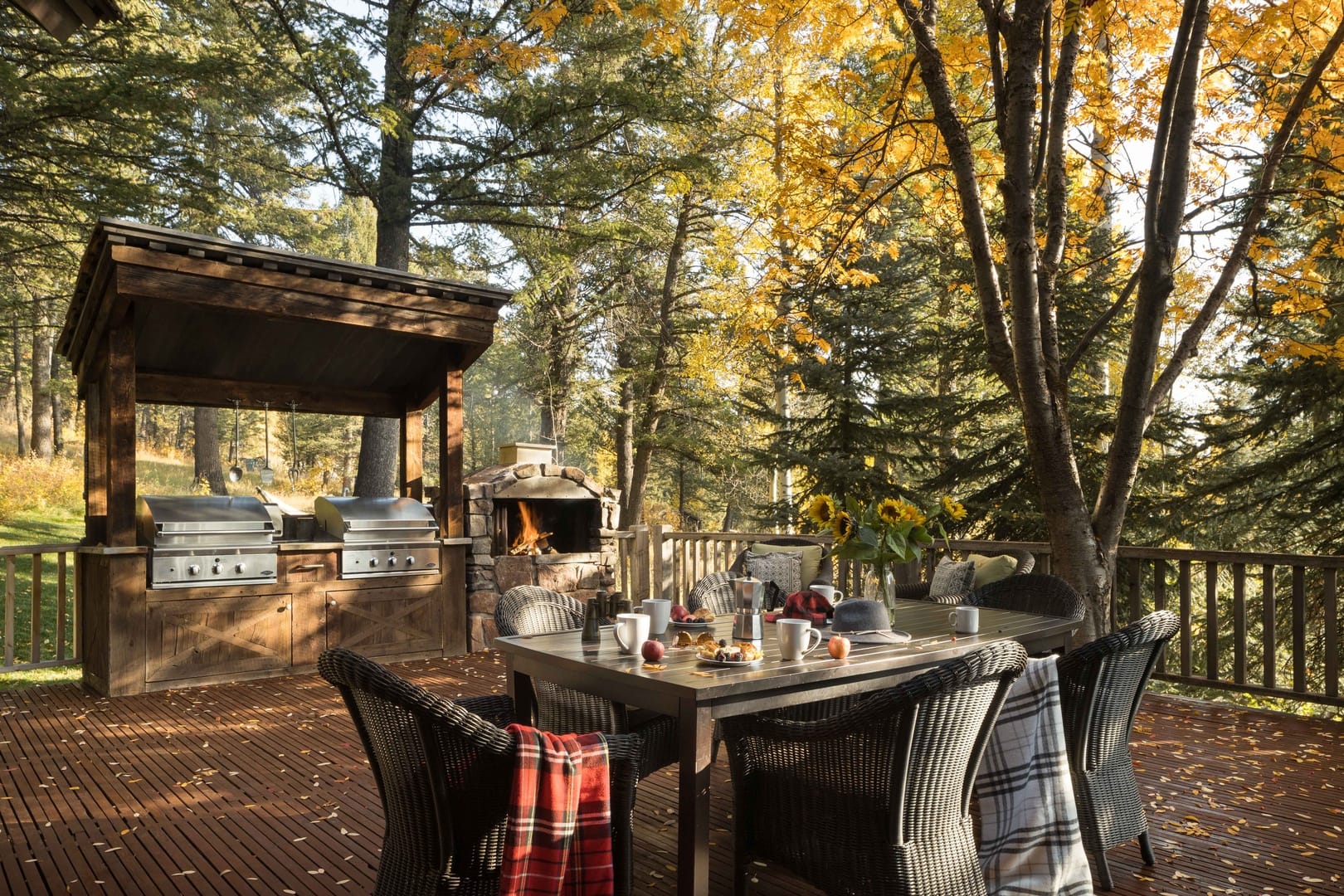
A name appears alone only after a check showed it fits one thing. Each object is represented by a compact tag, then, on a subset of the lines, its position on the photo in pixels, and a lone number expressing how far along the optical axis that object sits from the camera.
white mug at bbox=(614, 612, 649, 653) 2.44
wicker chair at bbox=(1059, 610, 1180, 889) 2.48
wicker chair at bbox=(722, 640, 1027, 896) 1.96
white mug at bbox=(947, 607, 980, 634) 2.97
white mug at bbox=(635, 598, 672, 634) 2.83
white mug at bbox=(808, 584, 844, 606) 3.06
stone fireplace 6.59
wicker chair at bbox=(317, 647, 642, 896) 1.79
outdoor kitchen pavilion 5.05
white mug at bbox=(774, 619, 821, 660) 2.44
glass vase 2.99
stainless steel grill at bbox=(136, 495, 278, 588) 5.16
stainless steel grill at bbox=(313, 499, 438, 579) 5.93
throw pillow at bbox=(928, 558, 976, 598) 4.74
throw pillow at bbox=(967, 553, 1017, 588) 4.85
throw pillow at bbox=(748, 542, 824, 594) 5.60
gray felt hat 2.86
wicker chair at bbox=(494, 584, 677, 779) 2.71
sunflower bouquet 2.88
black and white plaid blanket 2.29
